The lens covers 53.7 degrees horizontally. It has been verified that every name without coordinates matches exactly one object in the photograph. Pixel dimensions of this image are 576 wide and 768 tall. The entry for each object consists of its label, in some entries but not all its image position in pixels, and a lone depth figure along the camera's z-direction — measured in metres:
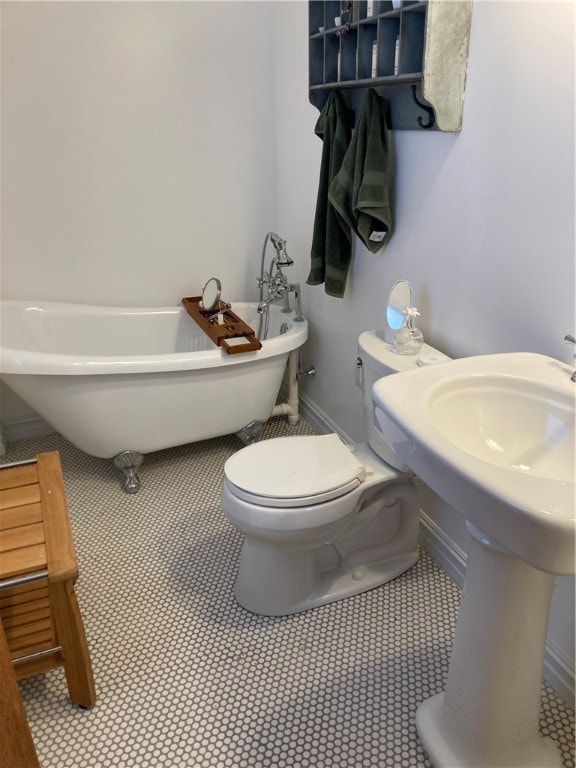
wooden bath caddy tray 2.14
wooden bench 1.24
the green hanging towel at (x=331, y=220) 1.91
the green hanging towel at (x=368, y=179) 1.69
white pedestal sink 1.04
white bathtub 2.00
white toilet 1.55
